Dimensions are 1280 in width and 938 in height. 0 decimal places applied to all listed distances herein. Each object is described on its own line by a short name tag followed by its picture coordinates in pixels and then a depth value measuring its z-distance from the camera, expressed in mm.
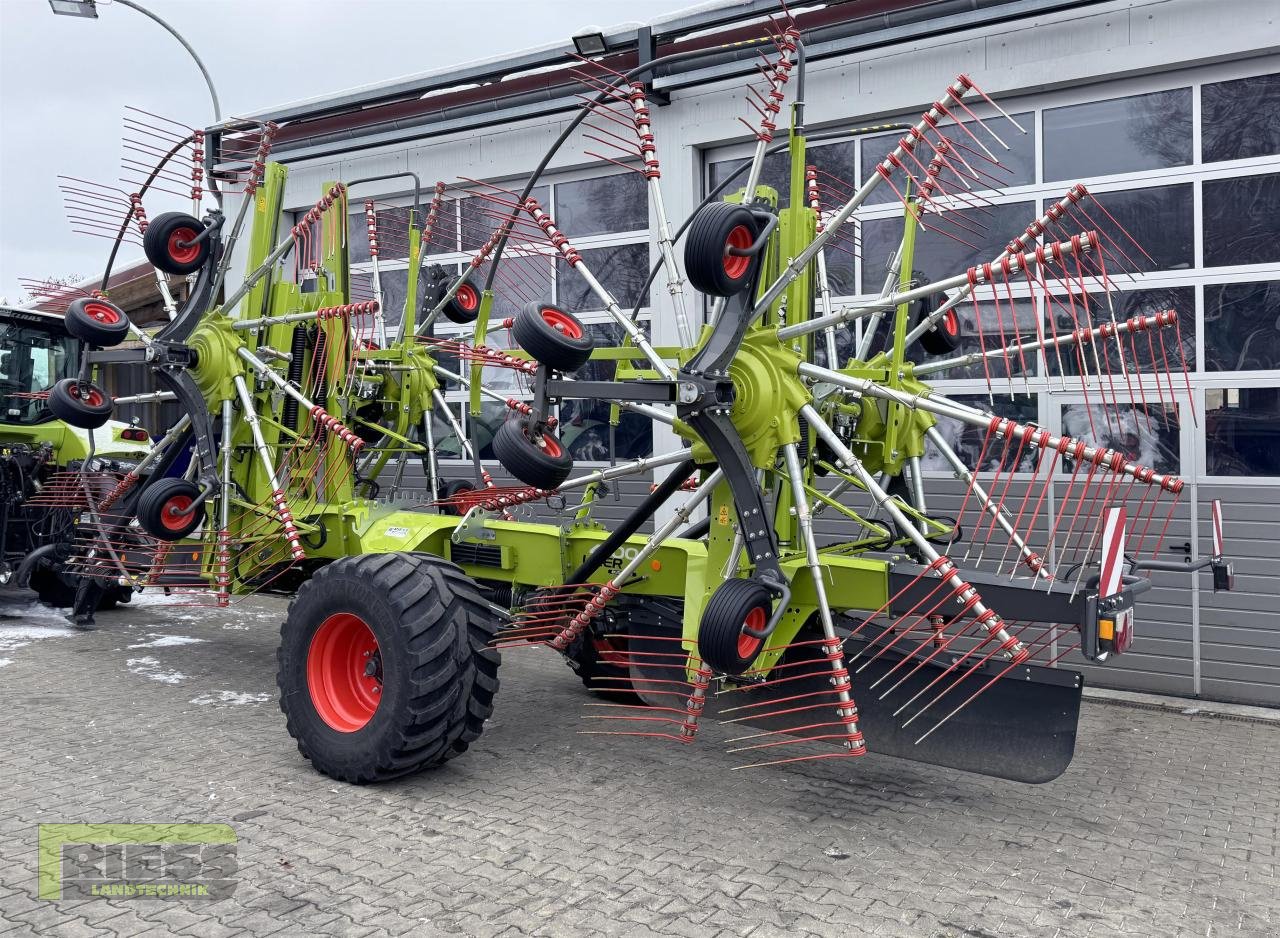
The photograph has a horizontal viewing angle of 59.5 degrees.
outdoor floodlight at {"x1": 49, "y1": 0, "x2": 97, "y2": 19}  13469
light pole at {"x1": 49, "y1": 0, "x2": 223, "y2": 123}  13414
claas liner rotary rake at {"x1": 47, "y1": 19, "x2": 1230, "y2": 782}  4406
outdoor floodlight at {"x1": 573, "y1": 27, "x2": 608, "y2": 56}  9539
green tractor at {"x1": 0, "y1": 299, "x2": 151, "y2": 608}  8930
